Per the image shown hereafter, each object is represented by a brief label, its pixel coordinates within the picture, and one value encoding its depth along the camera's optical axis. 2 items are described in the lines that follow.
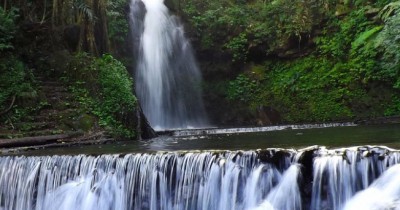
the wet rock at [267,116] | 17.23
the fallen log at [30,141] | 10.48
